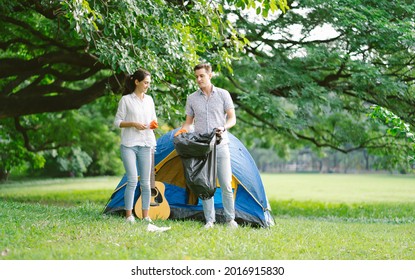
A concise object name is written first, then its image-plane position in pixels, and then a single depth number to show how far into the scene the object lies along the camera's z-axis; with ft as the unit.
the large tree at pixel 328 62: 35.35
